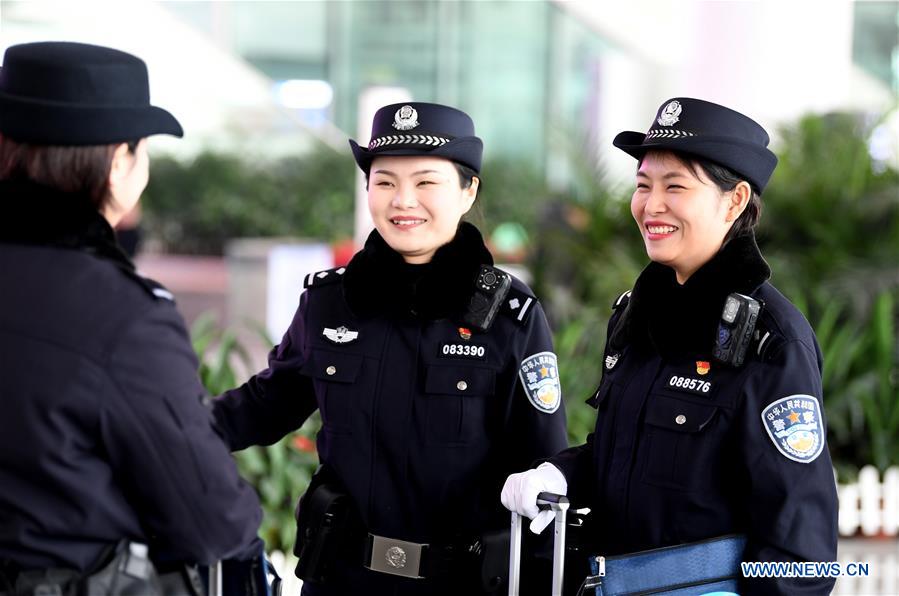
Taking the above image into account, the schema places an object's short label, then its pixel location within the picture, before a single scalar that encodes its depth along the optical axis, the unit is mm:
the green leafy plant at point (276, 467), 4414
